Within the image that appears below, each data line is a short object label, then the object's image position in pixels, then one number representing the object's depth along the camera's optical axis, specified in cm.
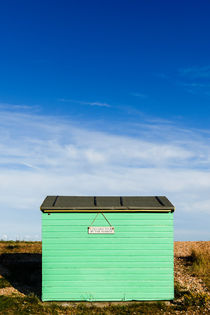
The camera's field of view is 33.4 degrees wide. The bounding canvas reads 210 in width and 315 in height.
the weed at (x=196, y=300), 1239
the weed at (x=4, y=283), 1457
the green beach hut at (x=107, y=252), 1202
